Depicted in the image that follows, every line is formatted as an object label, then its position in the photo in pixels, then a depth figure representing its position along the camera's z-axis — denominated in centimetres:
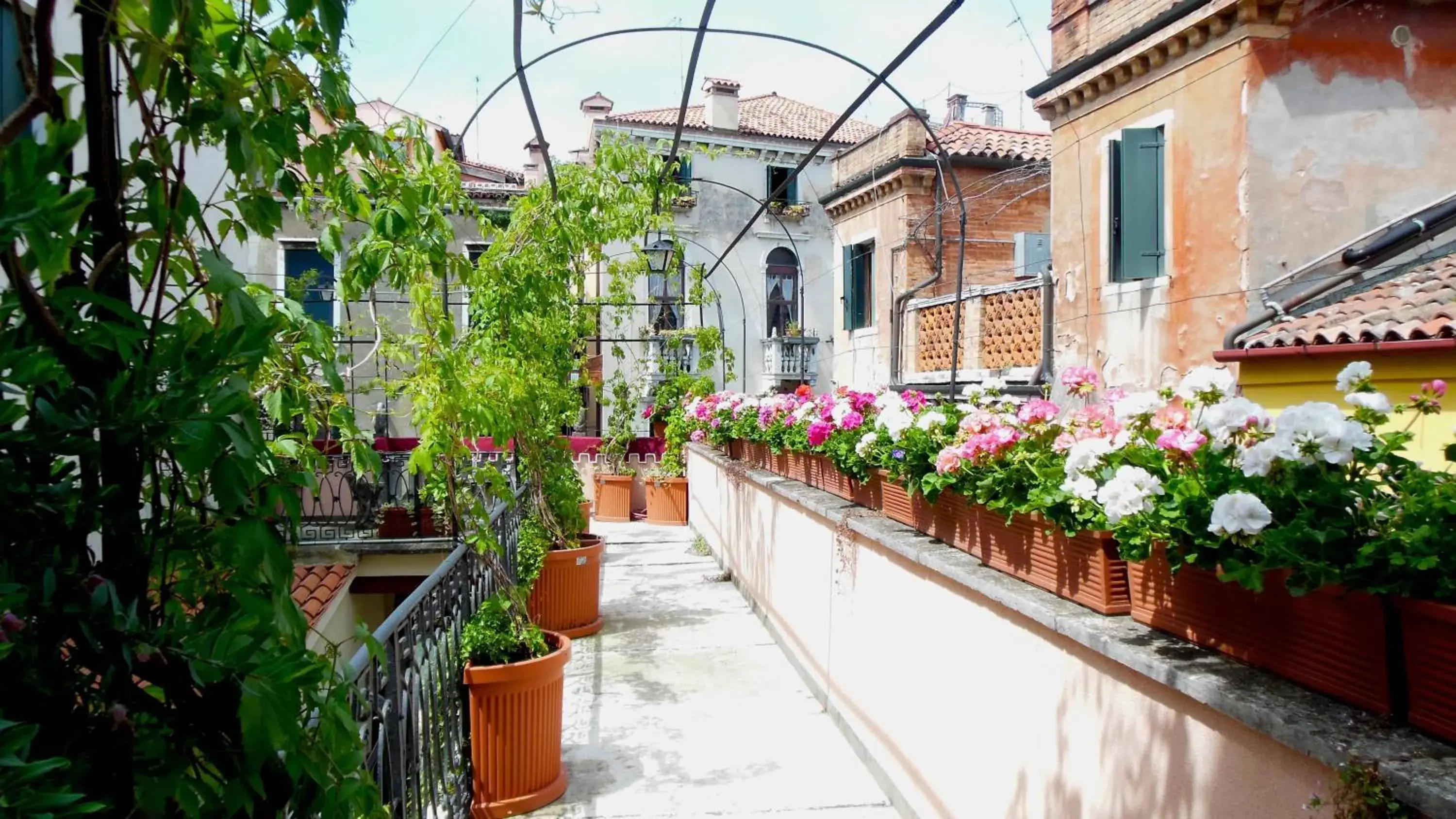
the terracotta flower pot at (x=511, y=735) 418
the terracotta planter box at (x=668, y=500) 1551
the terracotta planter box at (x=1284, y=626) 181
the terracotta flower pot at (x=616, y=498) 1658
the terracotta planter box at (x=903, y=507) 431
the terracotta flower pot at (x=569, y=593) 736
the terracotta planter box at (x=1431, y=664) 162
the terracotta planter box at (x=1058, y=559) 274
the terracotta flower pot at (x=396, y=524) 1143
